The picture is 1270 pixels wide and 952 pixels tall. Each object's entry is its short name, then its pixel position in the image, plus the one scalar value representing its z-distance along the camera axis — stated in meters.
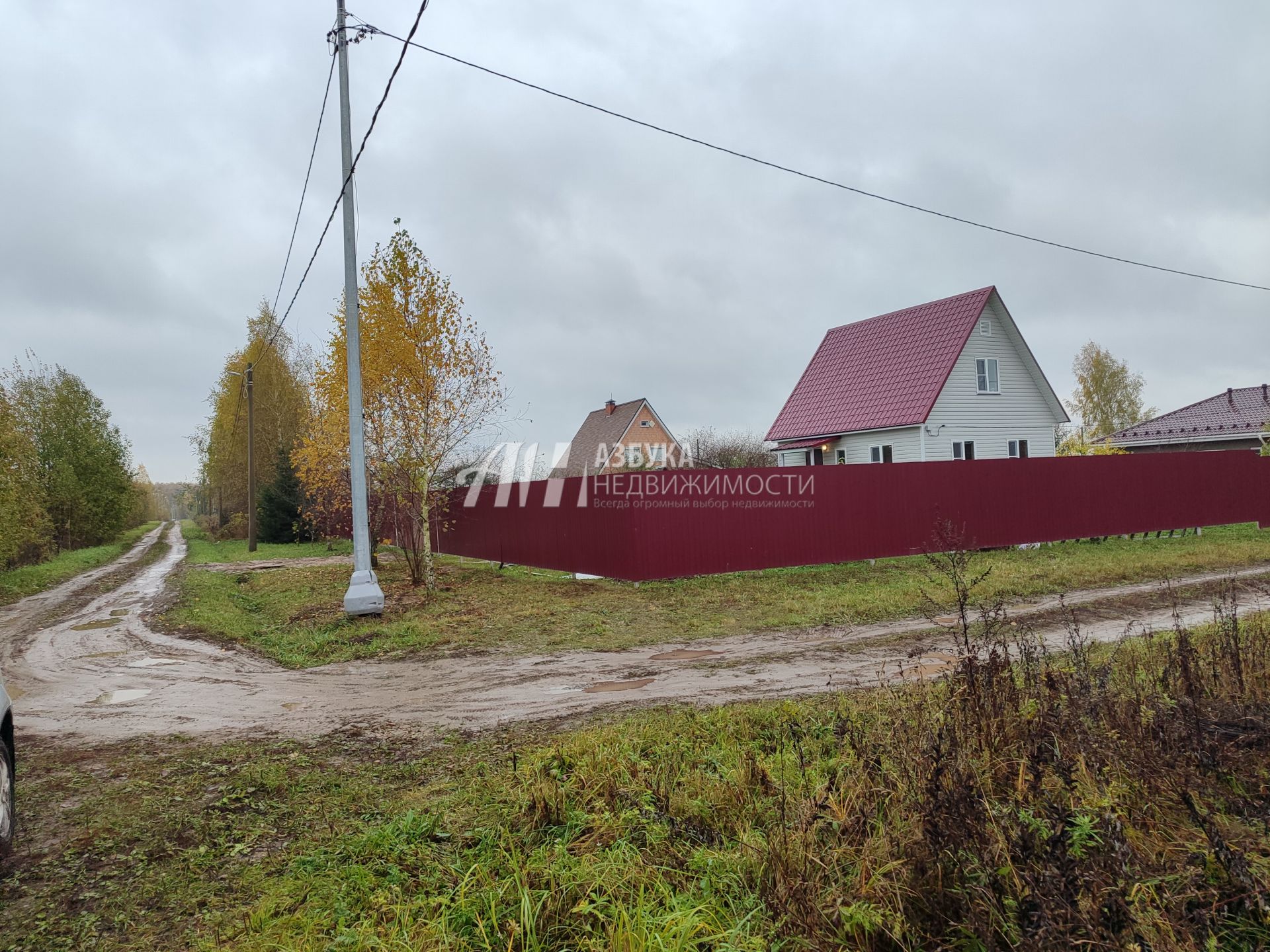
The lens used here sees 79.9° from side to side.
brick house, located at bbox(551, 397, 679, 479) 42.62
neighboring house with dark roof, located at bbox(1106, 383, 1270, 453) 32.56
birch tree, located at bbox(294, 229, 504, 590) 13.91
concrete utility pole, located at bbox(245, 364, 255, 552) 29.06
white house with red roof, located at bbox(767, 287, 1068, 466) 20.41
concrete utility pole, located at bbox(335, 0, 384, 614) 10.40
